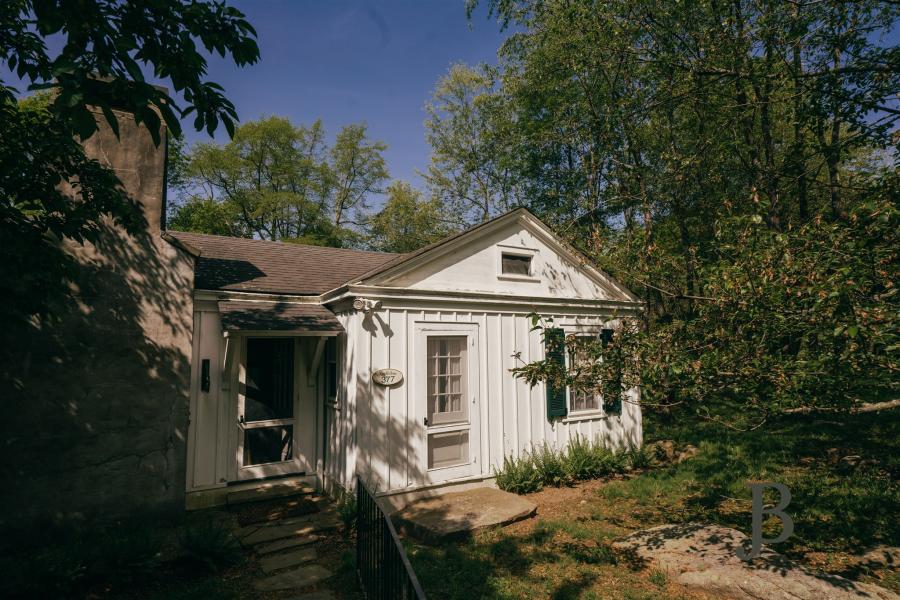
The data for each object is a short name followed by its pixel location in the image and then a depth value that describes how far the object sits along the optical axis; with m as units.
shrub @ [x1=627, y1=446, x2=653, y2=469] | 9.74
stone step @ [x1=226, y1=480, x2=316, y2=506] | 7.51
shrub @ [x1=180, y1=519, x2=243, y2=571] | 5.39
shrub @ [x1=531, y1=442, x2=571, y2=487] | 8.62
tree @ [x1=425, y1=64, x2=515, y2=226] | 25.83
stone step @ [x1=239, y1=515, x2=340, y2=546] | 6.27
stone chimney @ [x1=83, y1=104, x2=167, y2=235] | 6.66
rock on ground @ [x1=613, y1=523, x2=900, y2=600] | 4.54
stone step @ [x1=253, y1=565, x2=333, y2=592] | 5.16
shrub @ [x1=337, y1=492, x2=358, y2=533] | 6.57
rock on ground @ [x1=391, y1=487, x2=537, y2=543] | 6.35
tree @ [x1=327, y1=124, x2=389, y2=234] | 29.91
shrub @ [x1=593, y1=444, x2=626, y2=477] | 9.15
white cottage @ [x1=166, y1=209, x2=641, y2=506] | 7.42
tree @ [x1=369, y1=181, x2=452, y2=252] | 26.23
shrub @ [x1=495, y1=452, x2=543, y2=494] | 8.20
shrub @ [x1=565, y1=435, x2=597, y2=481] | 8.86
